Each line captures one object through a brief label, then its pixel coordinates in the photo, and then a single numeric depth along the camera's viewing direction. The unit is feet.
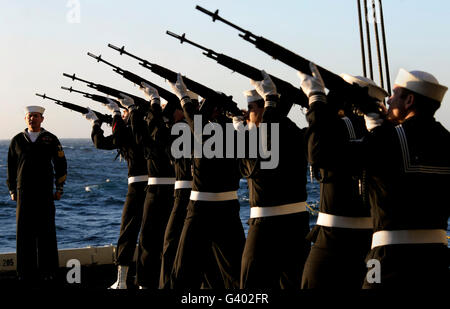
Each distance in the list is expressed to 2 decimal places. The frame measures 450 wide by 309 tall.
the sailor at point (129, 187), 49.19
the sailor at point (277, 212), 30.27
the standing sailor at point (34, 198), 48.16
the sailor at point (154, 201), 46.16
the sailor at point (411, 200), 21.48
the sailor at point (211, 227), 35.94
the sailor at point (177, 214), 40.66
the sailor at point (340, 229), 25.40
